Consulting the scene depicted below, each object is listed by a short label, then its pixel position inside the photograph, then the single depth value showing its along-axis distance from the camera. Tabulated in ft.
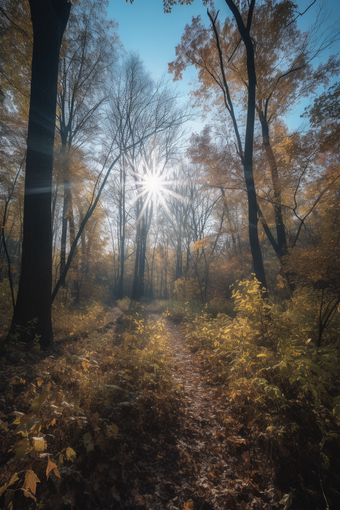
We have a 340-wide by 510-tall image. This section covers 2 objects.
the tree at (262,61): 22.20
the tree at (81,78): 24.95
